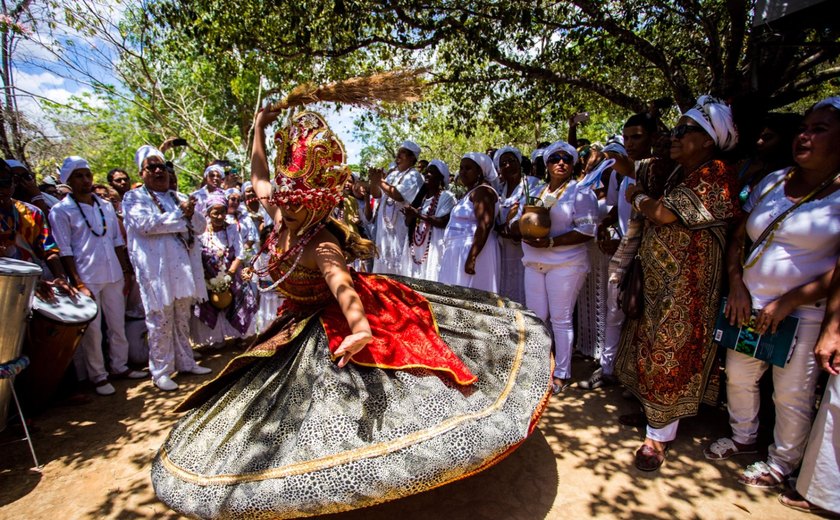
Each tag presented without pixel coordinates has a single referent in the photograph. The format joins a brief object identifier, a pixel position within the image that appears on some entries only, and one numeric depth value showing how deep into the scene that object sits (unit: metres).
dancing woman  2.09
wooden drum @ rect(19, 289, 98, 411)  3.88
